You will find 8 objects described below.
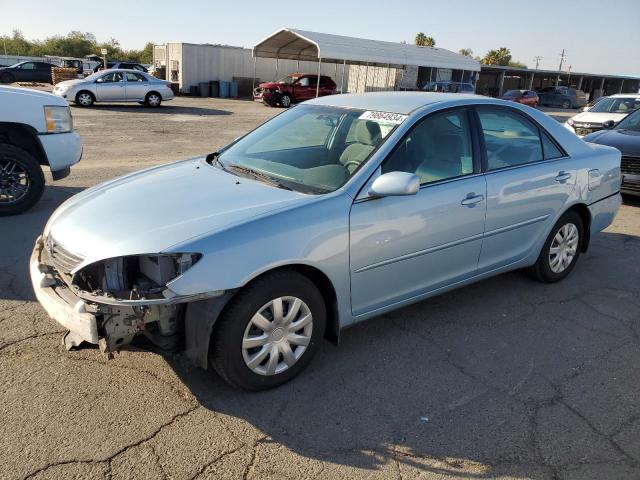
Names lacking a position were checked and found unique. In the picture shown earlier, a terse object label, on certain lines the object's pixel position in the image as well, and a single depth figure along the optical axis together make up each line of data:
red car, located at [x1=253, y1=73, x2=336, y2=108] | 26.09
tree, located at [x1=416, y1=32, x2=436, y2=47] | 80.23
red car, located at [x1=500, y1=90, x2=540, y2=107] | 31.26
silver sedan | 20.20
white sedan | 12.30
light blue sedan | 2.72
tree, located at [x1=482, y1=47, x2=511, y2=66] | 86.62
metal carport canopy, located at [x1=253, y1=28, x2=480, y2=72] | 26.66
